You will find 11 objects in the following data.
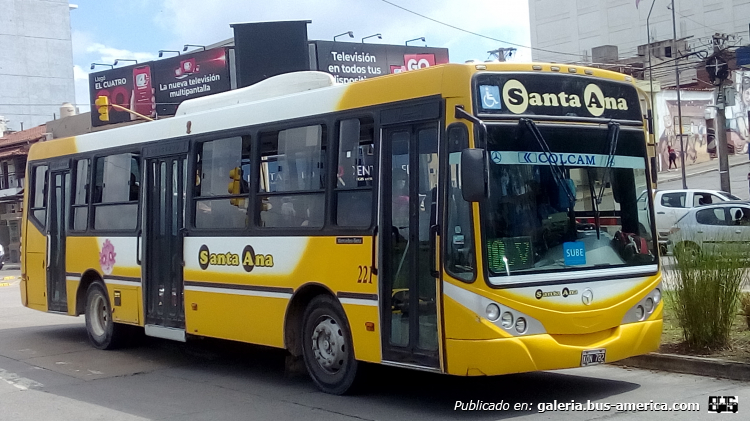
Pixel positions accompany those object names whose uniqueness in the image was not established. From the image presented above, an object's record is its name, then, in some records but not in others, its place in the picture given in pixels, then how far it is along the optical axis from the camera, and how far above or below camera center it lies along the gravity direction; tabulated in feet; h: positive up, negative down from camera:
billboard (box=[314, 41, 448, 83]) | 123.85 +26.10
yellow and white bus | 24.81 +0.49
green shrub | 30.78 -2.23
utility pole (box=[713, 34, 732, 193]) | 101.09 +11.56
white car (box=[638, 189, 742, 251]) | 82.43 +2.44
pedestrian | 164.55 +13.32
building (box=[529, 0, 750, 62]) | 223.92 +56.26
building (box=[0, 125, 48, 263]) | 159.02 +12.53
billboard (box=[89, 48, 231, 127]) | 130.52 +25.60
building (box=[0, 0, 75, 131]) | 221.05 +48.80
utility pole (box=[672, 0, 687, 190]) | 122.64 +8.66
